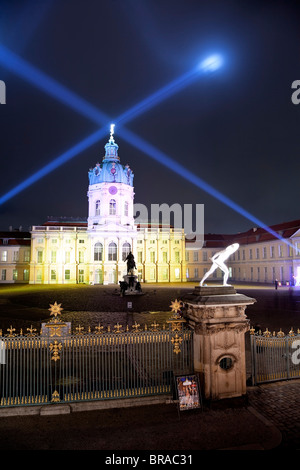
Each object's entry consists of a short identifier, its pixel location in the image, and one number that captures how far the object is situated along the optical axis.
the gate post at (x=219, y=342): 7.06
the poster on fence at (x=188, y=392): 6.55
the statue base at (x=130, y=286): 31.33
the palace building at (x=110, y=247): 53.34
